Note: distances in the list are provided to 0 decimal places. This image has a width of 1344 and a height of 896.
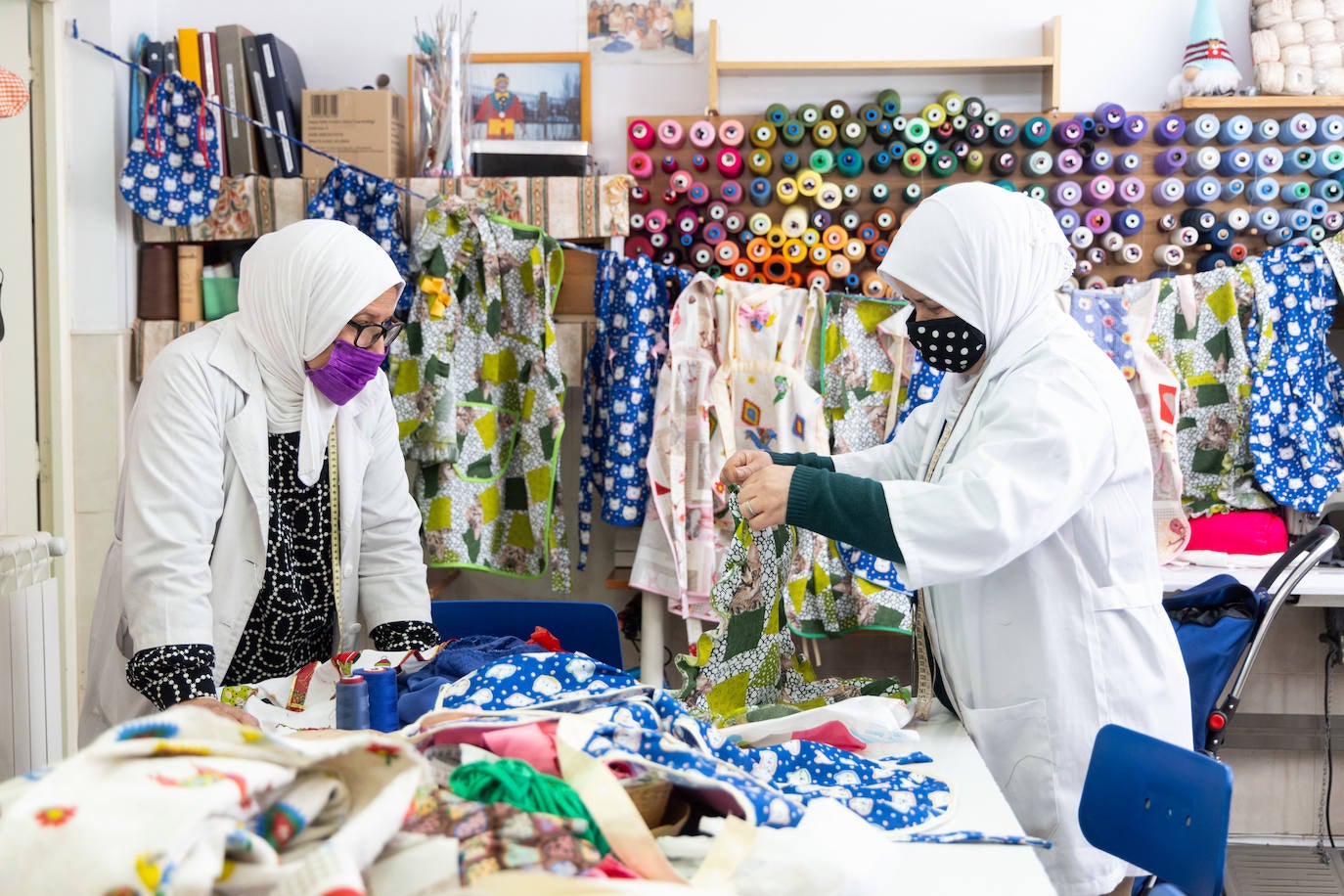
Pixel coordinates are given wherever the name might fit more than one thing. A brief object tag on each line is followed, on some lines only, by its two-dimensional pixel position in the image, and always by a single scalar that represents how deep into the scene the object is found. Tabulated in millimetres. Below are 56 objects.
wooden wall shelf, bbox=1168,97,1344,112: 3559
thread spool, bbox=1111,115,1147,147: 3570
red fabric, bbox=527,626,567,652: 2029
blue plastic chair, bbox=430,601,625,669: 2545
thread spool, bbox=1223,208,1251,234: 3609
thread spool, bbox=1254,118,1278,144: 3562
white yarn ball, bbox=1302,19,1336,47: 3580
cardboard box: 3574
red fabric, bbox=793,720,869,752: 1699
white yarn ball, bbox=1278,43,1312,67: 3600
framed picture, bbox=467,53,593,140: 3818
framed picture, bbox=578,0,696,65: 3832
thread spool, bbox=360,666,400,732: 1684
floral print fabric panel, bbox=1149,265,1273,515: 3516
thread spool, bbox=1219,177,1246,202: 3617
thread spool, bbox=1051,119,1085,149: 3570
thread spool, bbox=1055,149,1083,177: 3588
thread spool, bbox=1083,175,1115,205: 3586
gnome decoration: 3564
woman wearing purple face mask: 1933
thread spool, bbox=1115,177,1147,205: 3617
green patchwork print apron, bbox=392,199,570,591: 3449
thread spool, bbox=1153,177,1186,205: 3627
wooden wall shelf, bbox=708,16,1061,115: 3566
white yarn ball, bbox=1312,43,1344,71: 3588
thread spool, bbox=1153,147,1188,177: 3590
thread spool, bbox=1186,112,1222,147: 3576
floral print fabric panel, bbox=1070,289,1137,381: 3432
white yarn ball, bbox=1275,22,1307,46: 3592
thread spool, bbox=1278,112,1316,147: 3566
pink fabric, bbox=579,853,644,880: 1037
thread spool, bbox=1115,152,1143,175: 3590
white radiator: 2102
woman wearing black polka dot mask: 1740
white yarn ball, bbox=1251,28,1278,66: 3604
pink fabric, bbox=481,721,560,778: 1242
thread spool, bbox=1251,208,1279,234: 3598
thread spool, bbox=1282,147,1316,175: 3588
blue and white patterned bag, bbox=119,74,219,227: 3479
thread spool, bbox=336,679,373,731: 1603
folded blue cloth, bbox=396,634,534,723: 1715
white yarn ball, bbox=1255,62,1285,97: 3600
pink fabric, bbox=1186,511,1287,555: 3520
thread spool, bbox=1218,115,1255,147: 3561
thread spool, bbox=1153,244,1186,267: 3630
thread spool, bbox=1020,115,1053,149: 3564
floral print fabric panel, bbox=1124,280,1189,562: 3412
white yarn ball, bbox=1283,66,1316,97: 3602
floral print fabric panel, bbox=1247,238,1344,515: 3457
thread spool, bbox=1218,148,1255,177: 3590
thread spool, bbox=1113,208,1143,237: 3607
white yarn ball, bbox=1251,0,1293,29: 3578
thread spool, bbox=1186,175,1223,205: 3604
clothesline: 3326
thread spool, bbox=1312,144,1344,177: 3574
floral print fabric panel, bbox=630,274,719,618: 3477
